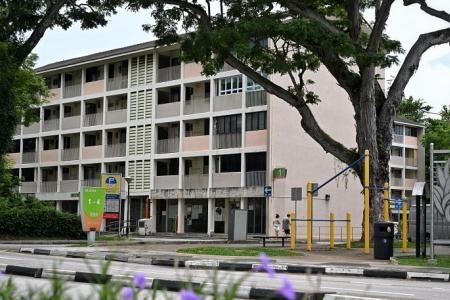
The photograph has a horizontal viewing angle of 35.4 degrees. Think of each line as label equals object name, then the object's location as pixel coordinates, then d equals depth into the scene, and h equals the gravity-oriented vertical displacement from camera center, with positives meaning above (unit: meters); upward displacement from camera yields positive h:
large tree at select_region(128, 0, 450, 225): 24.75 +5.83
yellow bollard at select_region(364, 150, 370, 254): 24.09 +0.08
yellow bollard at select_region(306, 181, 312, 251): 25.43 -0.12
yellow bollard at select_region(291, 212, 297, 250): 26.16 -1.04
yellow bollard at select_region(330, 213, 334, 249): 26.26 -0.89
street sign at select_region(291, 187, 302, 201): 30.66 +0.59
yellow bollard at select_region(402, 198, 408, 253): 24.91 -0.60
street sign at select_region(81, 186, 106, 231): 30.22 -0.13
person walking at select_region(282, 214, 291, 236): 41.84 -1.16
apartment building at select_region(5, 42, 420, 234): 47.22 +4.74
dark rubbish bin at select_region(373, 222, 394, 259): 21.66 -0.98
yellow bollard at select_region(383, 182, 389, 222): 25.30 +0.21
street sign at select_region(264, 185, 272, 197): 43.16 +0.93
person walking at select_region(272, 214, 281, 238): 40.46 -1.05
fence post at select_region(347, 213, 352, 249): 26.83 -1.00
